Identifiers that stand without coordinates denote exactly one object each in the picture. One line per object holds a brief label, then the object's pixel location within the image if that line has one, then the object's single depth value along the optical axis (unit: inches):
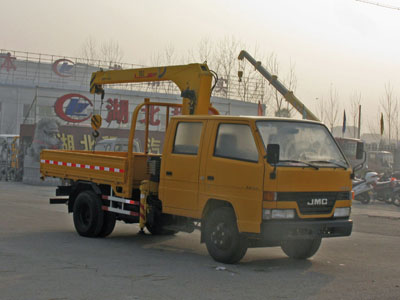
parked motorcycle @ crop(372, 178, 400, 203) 911.0
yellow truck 351.6
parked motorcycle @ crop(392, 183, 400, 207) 902.9
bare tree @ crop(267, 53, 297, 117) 1956.2
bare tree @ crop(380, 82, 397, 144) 2261.3
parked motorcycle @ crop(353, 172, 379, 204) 902.6
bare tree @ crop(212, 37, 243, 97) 2086.6
